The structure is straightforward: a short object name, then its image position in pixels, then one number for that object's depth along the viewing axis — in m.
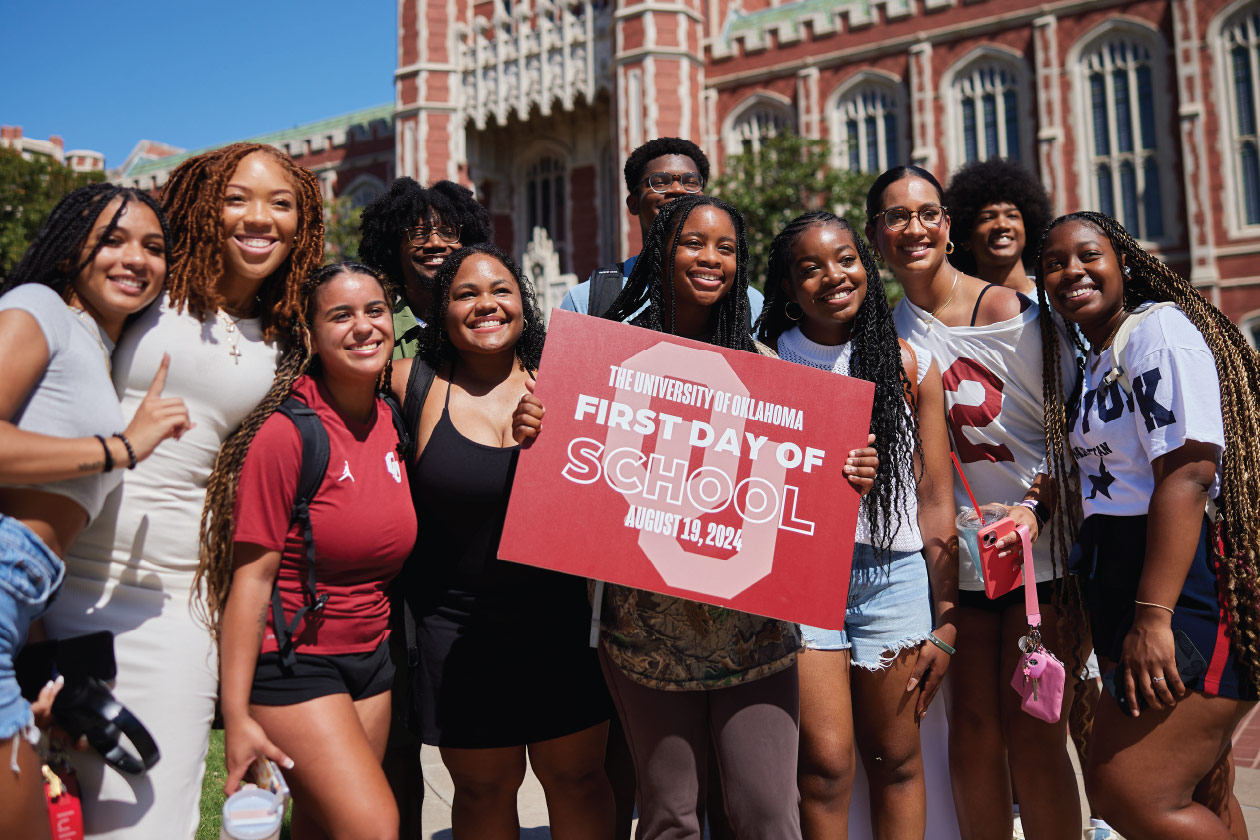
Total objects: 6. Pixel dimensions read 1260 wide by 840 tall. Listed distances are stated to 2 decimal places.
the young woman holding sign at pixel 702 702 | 2.39
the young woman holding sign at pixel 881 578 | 2.68
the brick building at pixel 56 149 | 34.09
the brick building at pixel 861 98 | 18.16
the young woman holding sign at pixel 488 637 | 2.71
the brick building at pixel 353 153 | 28.95
